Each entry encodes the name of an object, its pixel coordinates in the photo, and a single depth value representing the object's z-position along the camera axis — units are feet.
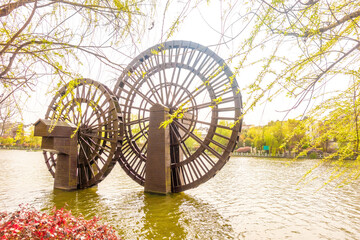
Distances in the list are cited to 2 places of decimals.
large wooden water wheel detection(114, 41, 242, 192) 23.04
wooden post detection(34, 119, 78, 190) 24.13
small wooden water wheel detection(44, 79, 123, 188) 24.85
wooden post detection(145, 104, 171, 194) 22.67
